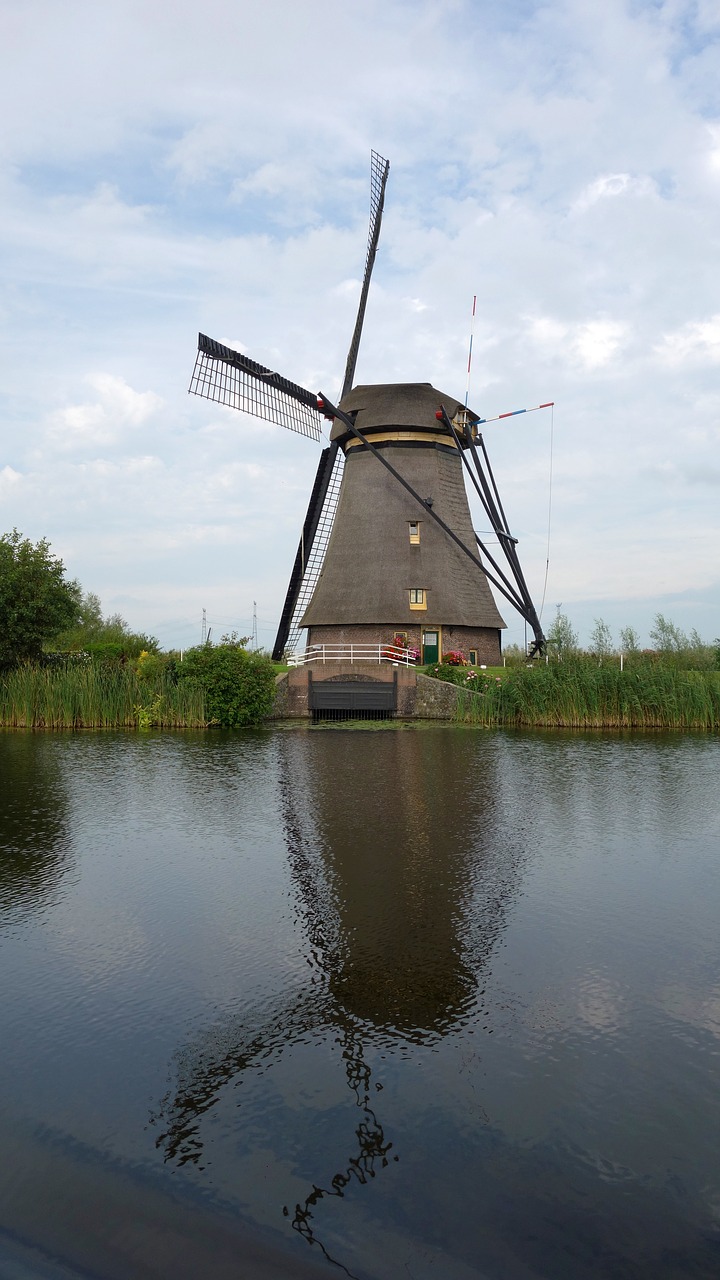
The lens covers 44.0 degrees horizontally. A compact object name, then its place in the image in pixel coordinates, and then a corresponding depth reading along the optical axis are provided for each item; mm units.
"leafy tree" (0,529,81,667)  24250
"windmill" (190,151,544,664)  25328
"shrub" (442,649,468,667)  24156
